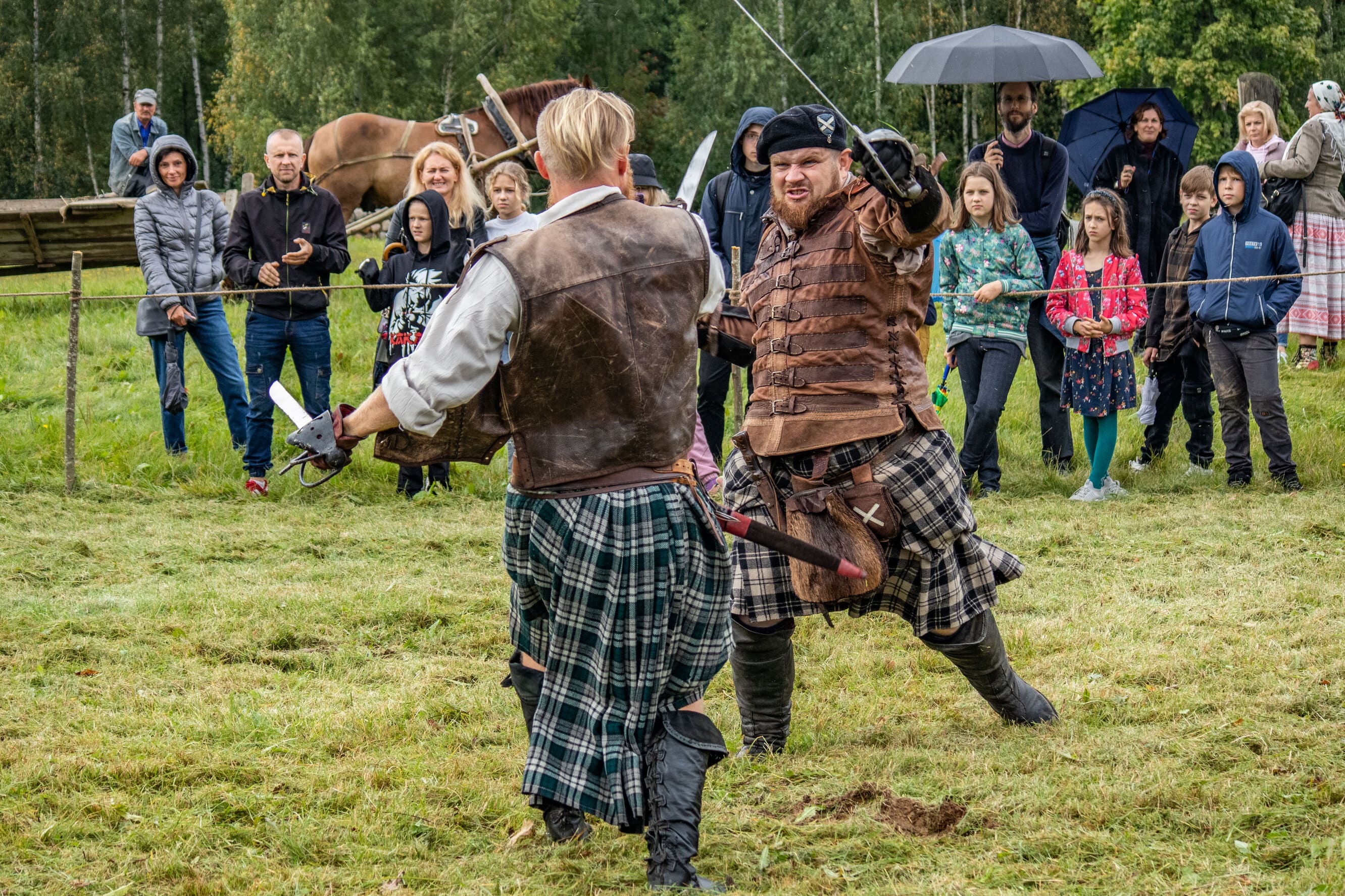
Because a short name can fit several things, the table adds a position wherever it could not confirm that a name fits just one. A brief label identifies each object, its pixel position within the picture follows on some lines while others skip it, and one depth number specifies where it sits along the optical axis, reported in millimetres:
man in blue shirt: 27125
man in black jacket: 15352
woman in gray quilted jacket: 15930
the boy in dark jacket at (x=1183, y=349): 15547
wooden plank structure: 25828
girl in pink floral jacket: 14734
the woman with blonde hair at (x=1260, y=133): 18969
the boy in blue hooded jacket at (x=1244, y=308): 14500
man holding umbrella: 15937
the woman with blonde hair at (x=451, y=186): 15008
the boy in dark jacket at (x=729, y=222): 14516
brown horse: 33406
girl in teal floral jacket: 14297
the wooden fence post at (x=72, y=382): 15562
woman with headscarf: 18578
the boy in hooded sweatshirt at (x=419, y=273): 14781
